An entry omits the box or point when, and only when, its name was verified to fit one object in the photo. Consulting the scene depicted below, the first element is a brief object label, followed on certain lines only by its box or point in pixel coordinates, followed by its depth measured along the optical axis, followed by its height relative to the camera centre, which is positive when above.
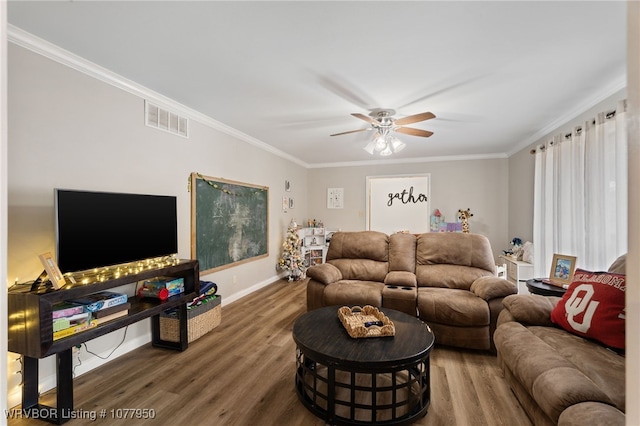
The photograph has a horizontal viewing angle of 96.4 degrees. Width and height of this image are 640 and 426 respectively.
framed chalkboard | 3.54 -0.14
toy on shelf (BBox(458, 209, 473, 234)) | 5.57 -0.12
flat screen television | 1.97 -0.12
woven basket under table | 2.80 -1.12
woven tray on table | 1.98 -0.82
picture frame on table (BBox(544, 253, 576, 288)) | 2.79 -0.59
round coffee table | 1.71 -0.93
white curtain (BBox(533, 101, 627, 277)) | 2.43 +0.14
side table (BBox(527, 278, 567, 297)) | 2.63 -0.74
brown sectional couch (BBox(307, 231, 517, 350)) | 2.71 -0.78
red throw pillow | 1.72 -0.64
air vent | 2.87 +0.99
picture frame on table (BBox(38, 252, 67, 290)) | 1.77 -0.36
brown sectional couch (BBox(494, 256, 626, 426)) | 1.26 -0.83
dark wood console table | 1.67 -0.75
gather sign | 6.24 +0.19
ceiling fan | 3.23 +0.94
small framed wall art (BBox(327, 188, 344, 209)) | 6.68 +0.33
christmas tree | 5.50 -0.86
